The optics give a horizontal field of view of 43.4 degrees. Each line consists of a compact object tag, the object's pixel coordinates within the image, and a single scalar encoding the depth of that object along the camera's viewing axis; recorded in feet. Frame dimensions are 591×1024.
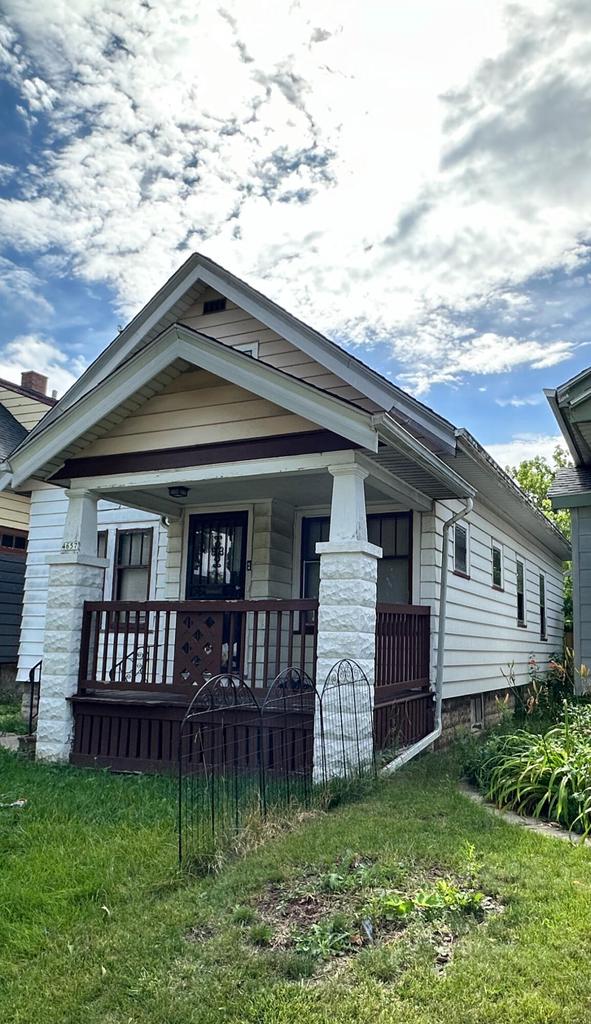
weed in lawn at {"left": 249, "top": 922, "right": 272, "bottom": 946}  10.46
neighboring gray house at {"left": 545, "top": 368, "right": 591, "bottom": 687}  30.40
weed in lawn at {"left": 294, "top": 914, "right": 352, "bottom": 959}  10.09
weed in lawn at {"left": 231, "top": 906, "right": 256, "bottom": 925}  11.14
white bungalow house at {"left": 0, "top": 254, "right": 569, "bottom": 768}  21.68
